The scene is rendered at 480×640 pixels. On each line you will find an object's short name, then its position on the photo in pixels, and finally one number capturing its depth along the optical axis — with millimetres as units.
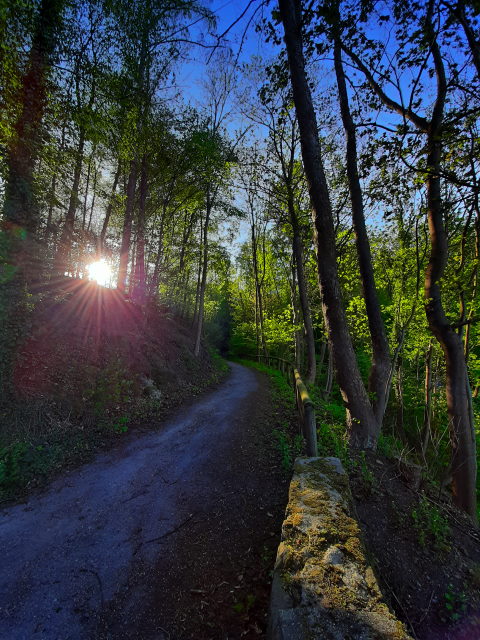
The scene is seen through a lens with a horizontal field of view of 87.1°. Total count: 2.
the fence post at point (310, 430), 4113
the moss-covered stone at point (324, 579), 1525
